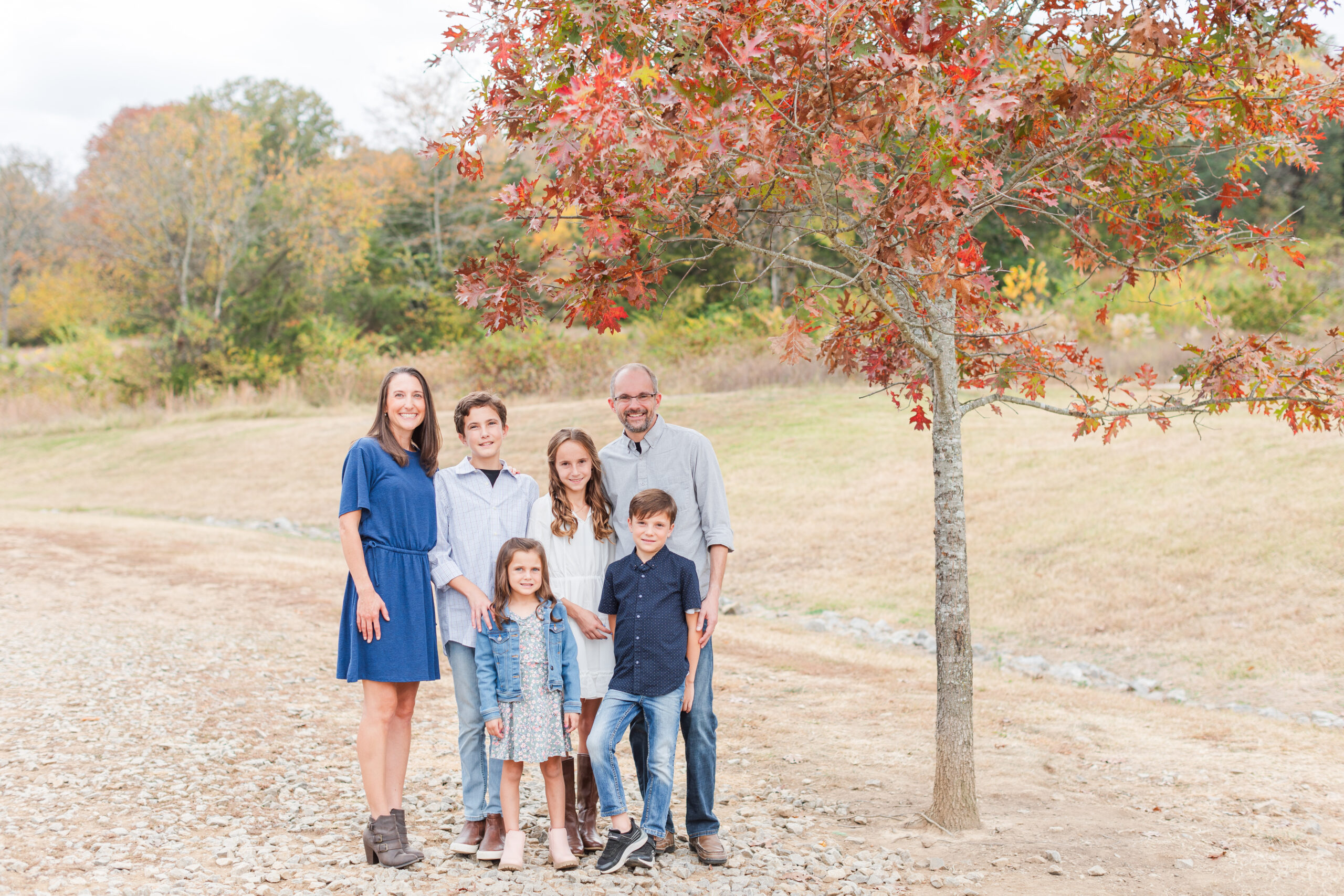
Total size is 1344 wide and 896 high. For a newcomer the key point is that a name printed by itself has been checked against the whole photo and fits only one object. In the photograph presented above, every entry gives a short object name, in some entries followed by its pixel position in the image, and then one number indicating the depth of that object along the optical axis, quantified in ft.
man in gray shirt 13.30
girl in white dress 13.15
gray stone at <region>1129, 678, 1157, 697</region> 26.22
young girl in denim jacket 12.59
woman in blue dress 12.70
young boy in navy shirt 12.69
